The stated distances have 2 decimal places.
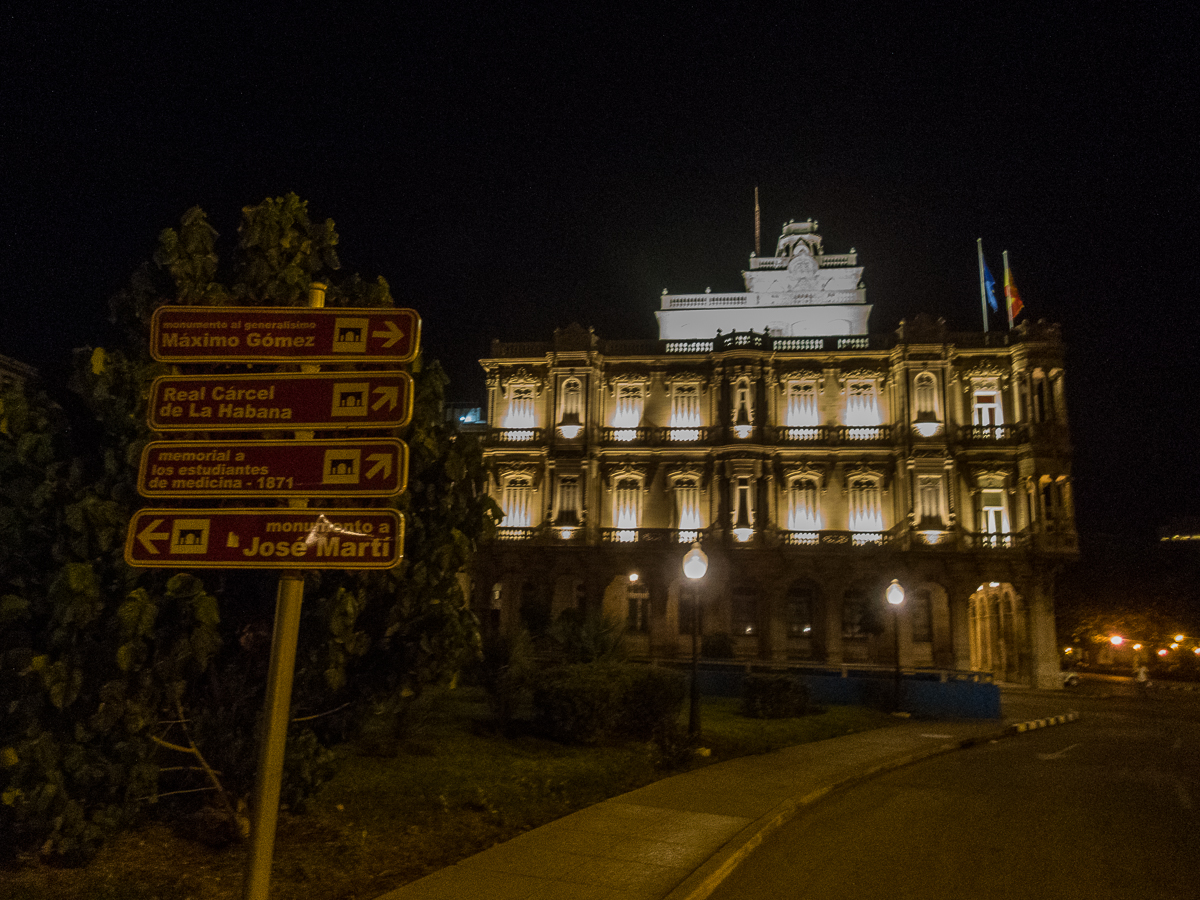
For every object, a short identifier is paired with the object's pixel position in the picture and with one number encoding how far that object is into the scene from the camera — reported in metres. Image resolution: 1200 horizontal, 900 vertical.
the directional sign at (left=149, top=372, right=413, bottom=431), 5.24
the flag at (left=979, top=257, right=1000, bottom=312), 43.00
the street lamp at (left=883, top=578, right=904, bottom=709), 24.86
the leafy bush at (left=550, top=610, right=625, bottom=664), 18.77
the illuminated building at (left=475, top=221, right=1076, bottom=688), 40.06
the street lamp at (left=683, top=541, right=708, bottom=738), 15.89
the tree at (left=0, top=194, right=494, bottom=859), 6.74
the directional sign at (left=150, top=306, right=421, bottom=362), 5.36
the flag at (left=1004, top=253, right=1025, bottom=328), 41.53
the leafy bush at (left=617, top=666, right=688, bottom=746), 16.09
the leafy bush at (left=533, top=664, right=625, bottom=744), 15.05
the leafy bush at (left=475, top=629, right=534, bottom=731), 15.97
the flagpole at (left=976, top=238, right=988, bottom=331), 43.69
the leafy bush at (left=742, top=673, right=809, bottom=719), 21.33
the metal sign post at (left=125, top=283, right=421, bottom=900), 4.98
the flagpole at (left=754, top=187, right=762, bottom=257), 48.84
